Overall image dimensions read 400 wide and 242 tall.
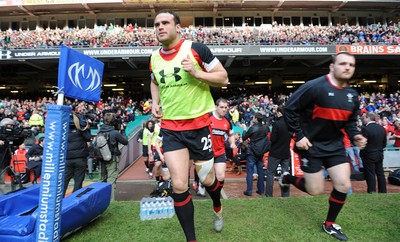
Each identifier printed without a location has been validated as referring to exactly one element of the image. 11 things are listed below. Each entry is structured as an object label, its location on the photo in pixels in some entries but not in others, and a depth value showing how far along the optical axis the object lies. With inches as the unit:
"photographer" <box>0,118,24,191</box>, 282.5
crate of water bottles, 167.5
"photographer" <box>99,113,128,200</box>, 289.7
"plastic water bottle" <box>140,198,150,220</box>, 166.7
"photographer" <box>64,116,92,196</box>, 214.4
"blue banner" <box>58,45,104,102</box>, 111.6
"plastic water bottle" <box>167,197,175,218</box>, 171.4
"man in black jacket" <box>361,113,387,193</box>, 264.4
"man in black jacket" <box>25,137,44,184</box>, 332.2
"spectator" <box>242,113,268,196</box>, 293.9
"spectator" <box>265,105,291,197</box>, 255.6
